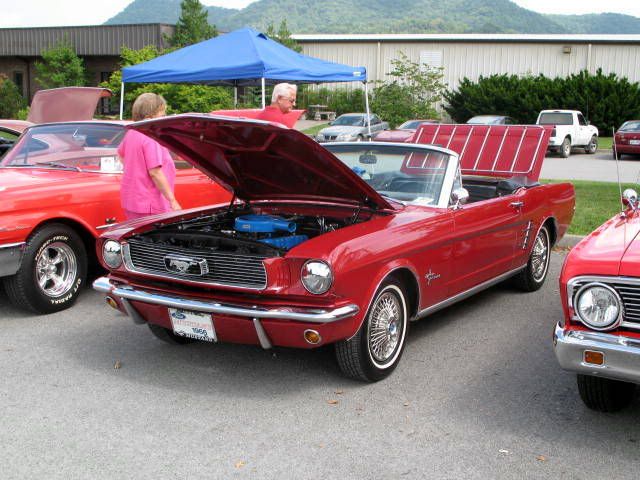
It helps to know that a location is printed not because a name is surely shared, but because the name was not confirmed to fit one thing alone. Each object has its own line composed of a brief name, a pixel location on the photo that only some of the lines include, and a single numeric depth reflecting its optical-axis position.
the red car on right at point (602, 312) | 3.46
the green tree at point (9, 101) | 31.48
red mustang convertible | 4.12
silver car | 27.08
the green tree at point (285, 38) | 40.59
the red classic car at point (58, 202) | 5.84
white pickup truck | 25.92
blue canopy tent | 11.82
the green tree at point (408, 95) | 36.62
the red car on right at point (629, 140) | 24.22
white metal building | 39.56
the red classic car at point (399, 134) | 23.20
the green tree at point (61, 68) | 35.12
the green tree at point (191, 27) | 35.66
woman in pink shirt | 5.86
